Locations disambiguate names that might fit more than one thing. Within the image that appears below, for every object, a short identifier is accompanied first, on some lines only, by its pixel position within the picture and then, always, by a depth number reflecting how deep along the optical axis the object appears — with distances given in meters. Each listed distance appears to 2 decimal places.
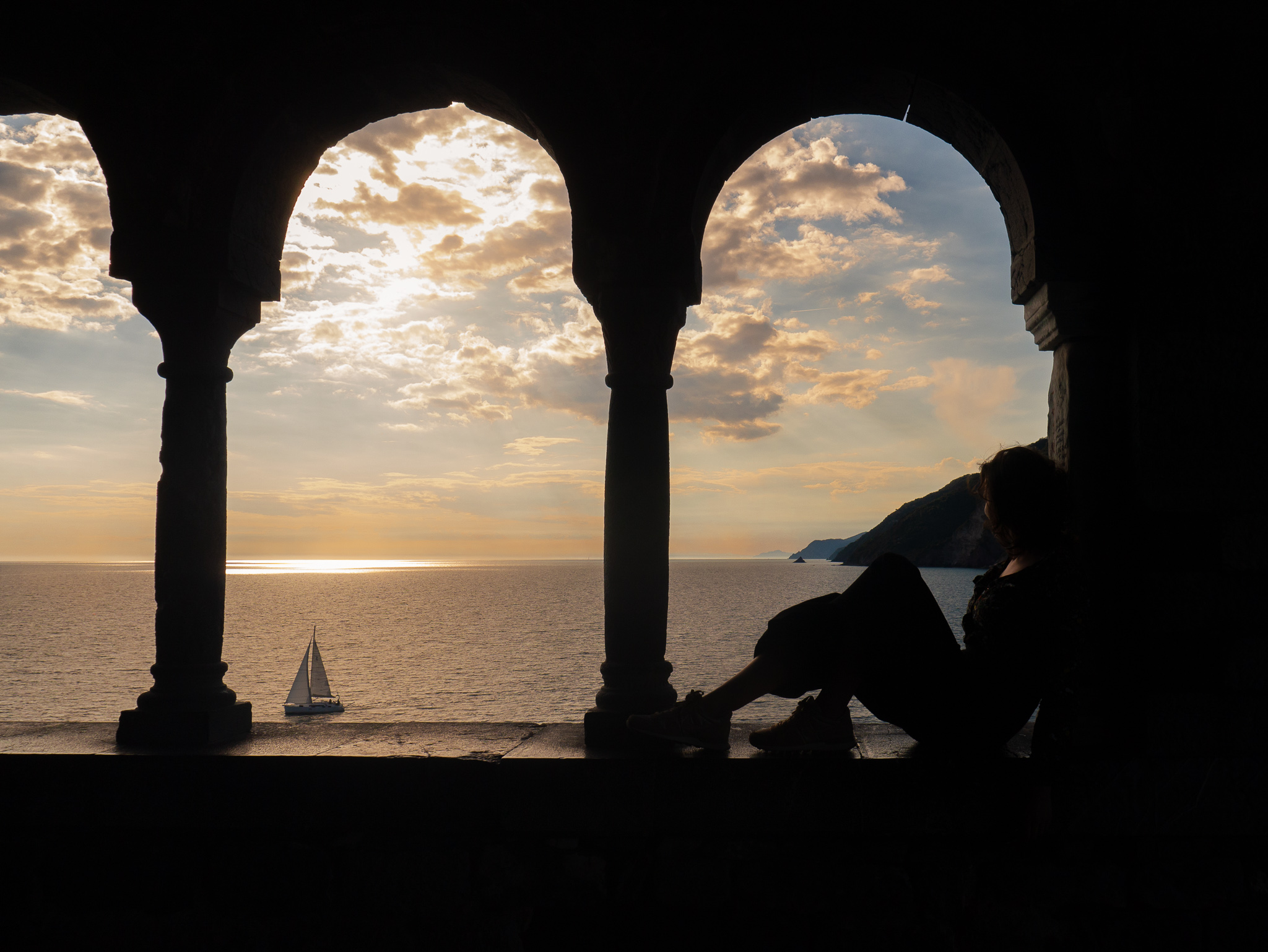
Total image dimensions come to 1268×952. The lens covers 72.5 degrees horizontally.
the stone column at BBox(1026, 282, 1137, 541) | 3.42
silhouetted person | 2.80
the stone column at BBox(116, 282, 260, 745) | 3.78
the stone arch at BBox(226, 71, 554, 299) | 4.01
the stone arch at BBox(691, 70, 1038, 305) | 3.75
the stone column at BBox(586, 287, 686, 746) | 3.65
